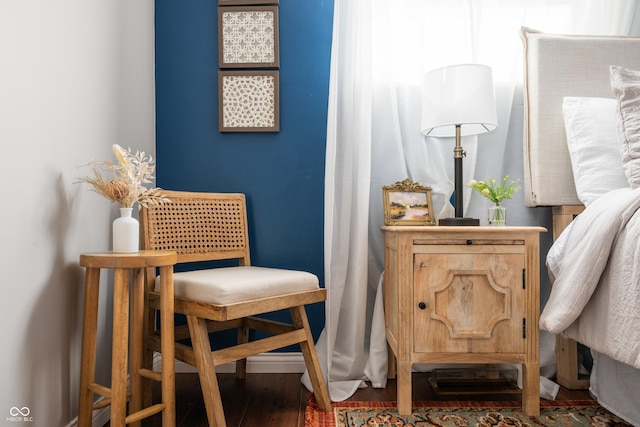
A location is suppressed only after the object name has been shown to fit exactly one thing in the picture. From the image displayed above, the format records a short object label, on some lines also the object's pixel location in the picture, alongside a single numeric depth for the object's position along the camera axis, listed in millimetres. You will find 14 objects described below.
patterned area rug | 1514
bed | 1321
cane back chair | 1379
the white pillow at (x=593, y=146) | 1690
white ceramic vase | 1367
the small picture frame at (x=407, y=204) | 1872
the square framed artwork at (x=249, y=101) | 2049
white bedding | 1253
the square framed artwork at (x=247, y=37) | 2049
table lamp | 1694
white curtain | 1997
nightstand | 1564
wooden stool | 1247
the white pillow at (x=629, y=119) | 1507
